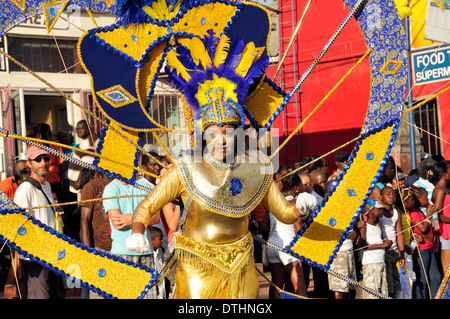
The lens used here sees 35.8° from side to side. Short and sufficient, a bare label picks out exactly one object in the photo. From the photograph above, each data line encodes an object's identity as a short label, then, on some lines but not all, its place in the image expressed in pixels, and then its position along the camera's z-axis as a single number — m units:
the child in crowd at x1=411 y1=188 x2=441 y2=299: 6.91
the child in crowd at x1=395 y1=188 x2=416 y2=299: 6.73
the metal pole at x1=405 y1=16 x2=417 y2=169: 9.14
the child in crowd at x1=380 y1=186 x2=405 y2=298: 6.62
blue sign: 7.30
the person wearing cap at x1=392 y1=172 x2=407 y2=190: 7.60
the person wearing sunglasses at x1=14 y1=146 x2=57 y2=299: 5.71
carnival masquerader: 4.25
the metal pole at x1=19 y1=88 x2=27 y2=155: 10.19
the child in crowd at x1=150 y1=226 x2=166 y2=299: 6.05
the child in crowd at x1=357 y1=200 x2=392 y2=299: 6.46
